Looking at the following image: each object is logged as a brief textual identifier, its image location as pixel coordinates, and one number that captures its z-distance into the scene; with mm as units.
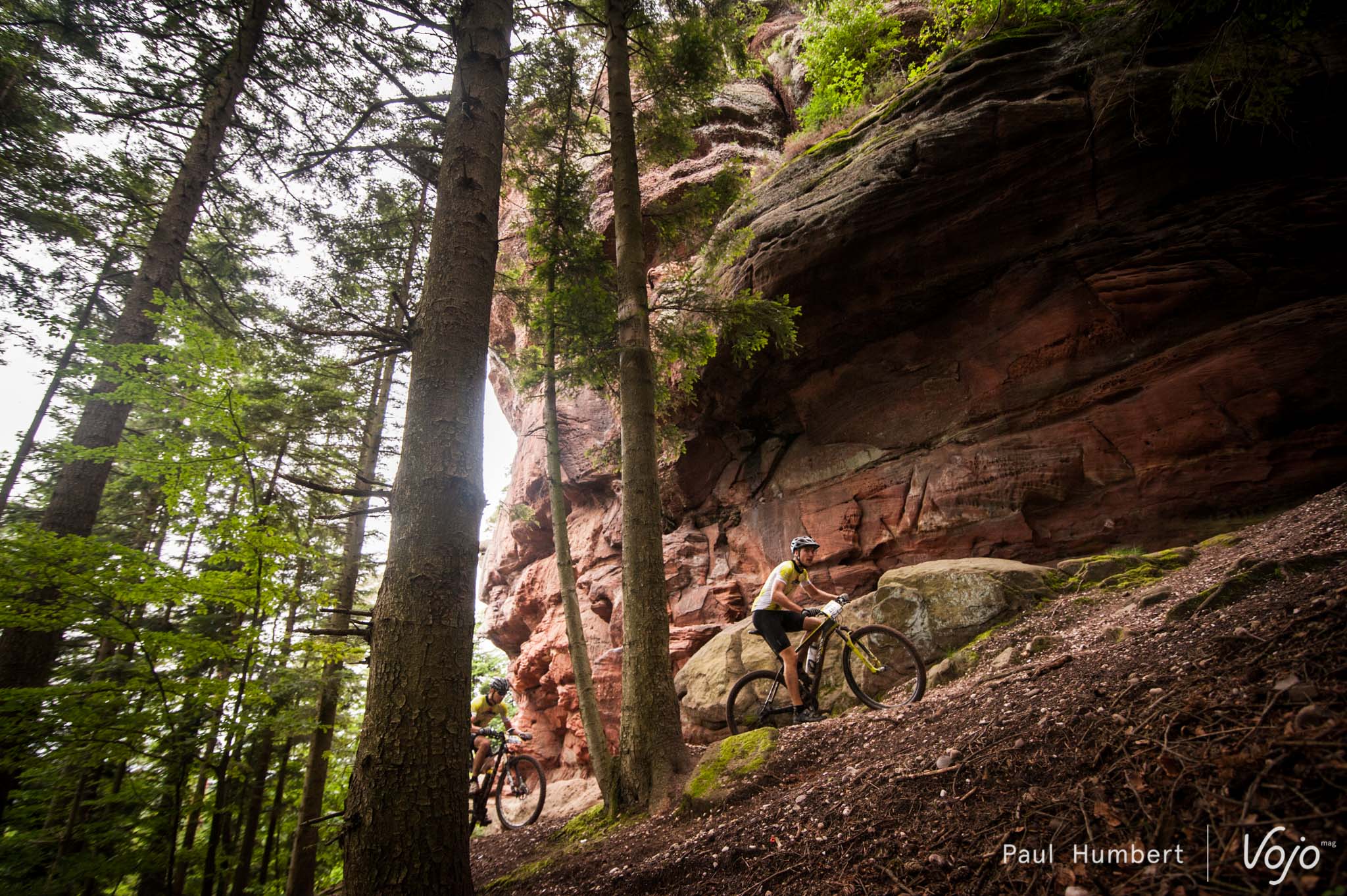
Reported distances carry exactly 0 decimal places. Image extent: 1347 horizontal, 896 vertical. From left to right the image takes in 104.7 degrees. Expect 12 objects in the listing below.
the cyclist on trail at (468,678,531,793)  8211
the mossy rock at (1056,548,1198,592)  6301
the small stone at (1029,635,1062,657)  4930
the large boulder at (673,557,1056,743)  6223
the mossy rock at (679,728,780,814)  4020
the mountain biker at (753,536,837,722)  5961
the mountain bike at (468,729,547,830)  8242
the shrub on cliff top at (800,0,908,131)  12188
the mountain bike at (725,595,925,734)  5719
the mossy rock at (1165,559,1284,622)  3566
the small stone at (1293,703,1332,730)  1662
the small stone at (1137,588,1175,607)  4711
